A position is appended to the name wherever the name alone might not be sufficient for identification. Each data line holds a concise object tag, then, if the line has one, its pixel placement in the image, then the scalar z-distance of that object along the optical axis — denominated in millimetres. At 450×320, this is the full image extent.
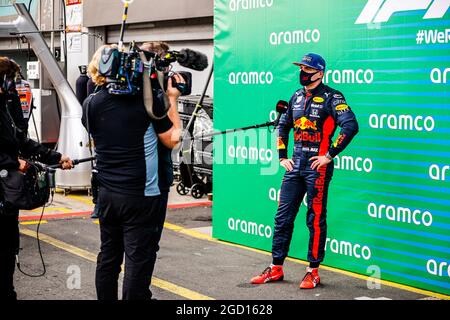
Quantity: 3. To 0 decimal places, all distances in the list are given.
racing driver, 7047
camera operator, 5316
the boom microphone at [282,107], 7367
